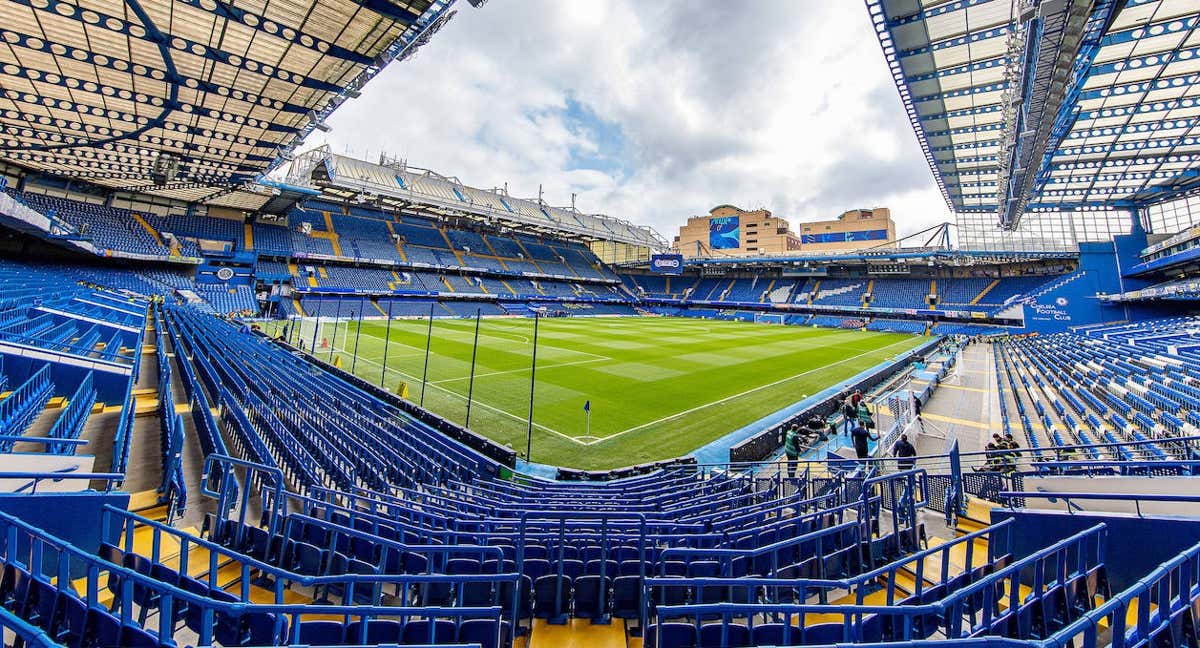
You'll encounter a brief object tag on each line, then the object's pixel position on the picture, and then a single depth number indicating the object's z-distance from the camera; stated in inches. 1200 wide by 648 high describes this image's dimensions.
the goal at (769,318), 2339.7
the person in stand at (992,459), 305.1
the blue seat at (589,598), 159.9
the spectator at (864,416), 445.7
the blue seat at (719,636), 125.3
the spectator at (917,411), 506.6
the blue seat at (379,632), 119.8
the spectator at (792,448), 390.3
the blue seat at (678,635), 125.0
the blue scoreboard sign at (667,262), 2847.0
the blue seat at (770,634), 122.5
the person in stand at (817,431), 506.3
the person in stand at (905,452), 343.6
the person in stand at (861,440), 388.5
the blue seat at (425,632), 120.9
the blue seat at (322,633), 114.6
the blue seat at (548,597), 158.1
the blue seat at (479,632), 122.1
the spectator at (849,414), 508.1
